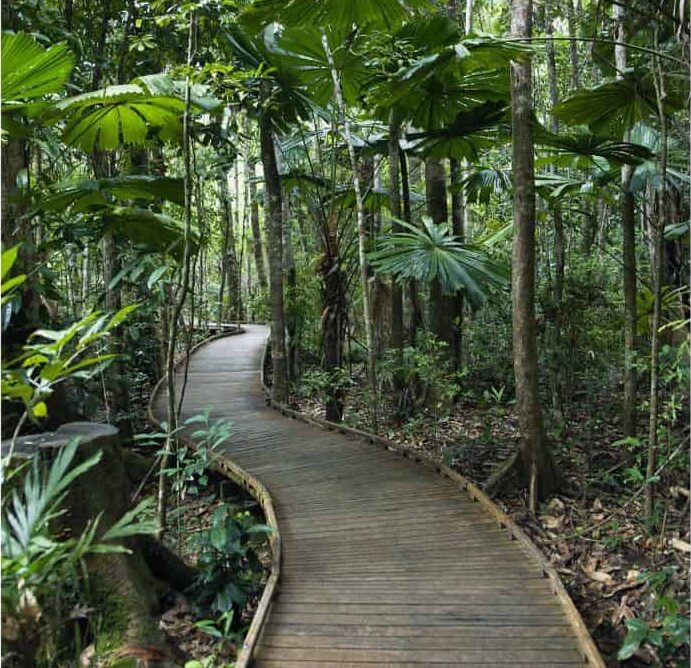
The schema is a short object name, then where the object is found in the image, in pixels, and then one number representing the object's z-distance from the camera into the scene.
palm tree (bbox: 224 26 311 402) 6.71
